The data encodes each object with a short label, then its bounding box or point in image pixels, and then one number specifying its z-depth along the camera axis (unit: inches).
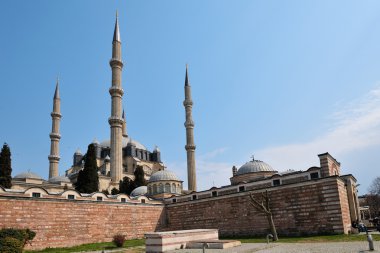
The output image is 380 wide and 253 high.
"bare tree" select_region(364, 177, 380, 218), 1801.2
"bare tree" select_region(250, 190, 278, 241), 621.2
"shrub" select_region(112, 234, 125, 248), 666.8
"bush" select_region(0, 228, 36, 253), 493.8
